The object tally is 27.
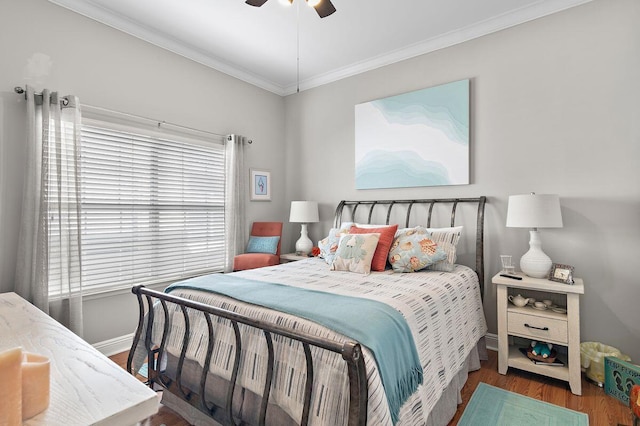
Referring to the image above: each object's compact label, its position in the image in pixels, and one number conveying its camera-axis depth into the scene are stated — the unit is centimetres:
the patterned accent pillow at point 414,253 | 250
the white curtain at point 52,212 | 232
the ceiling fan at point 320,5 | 197
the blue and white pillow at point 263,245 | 374
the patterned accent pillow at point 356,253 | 251
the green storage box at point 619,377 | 201
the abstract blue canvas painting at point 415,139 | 307
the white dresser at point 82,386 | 65
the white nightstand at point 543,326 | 218
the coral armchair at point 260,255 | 352
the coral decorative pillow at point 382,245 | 260
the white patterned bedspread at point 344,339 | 126
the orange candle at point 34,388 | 64
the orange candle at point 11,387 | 58
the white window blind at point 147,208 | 276
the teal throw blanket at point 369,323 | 132
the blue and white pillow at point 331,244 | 284
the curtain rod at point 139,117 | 233
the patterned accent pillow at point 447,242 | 261
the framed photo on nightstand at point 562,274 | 229
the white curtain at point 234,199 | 372
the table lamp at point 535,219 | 234
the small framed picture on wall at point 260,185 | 407
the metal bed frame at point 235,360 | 113
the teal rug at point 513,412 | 189
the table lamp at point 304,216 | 385
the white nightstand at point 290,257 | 379
